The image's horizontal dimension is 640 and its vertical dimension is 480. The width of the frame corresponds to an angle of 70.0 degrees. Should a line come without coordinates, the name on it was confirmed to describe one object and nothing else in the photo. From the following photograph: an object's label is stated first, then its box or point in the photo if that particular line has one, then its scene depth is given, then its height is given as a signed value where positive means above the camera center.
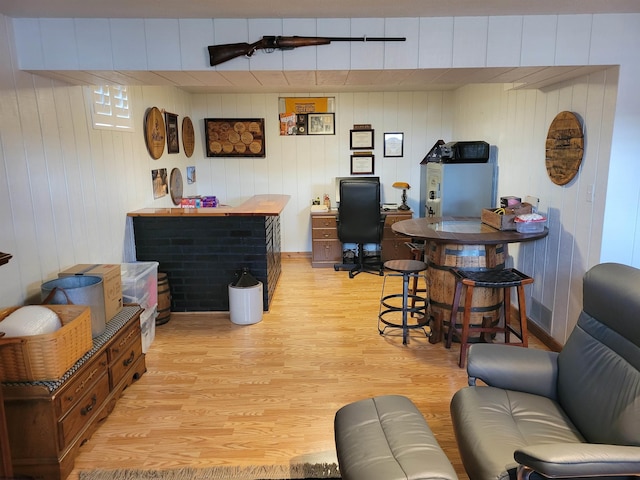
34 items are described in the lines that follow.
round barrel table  3.22 -0.73
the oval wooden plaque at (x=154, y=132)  4.40 +0.31
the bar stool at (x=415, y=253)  3.98 -0.82
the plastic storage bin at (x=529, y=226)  3.39 -0.50
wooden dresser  2.05 -1.18
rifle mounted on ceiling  2.62 +0.66
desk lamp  6.10 -0.42
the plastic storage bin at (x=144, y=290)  3.37 -0.96
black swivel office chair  5.37 -0.63
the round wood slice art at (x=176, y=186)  5.17 -0.26
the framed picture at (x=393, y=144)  6.28 +0.22
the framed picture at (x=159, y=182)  4.61 -0.19
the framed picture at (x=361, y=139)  6.25 +0.29
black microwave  4.61 +0.07
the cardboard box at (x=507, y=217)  3.43 -0.44
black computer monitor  6.31 -0.25
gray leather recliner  1.45 -0.96
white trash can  3.98 -1.19
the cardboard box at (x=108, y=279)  2.83 -0.72
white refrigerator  4.62 -0.30
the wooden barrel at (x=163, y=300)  4.04 -1.20
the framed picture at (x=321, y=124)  6.21 +0.50
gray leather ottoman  1.60 -1.08
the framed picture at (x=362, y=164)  6.31 -0.05
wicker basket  2.05 -0.85
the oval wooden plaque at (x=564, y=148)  3.04 +0.07
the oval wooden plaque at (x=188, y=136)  5.68 +0.34
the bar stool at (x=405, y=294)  3.53 -1.04
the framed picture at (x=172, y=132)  5.09 +0.35
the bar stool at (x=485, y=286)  3.11 -0.95
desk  5.96 -1.04
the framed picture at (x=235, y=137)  6.19 +0.34
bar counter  4.12 -0.76
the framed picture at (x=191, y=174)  5.89 -0.15
